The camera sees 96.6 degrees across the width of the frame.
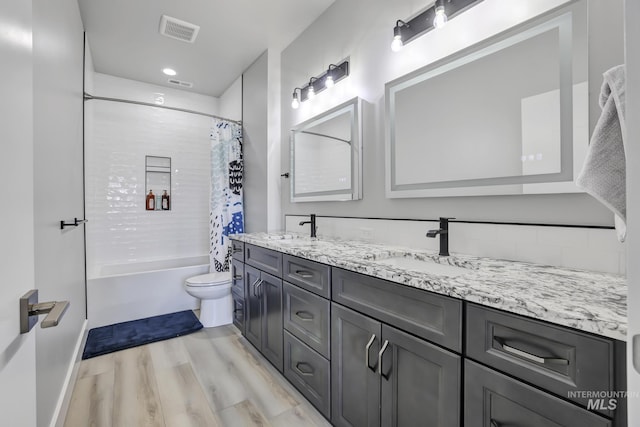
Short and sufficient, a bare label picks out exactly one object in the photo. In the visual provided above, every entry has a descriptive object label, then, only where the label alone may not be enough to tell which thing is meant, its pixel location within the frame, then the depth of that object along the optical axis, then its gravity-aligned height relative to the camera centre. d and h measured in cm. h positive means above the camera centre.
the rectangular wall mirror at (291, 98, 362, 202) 204 +45
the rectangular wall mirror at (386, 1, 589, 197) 109 +44
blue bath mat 230 -108
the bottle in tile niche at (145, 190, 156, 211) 363 +13
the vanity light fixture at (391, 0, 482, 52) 139 +100
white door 51 +1
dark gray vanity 64 -45
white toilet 265 -82
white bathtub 274 -83
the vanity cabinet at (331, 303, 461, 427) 90 -61
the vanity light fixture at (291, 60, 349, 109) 213 +104
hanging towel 66 +12
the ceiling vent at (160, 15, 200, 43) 241 +162
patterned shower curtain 320 +25
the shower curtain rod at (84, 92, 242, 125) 271 +112
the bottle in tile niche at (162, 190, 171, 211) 374 +13
